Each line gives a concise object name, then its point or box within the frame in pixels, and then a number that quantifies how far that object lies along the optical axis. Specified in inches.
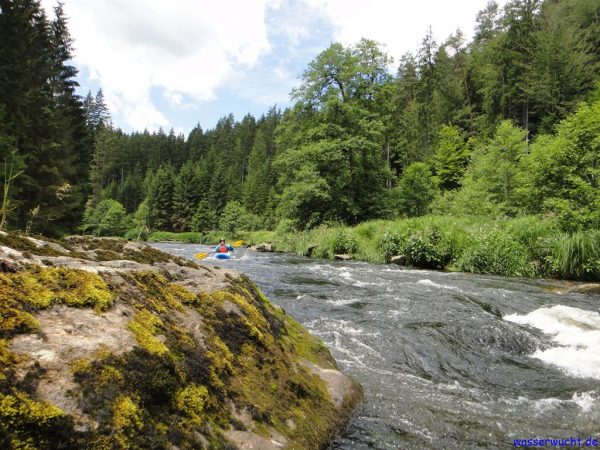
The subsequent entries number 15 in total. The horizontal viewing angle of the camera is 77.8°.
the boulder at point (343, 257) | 747.6
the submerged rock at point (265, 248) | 1131.9
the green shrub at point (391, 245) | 671.9
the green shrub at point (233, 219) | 2206.0
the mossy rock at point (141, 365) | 66.1
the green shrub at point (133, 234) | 2090.2
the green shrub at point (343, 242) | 784.3
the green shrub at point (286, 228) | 1143.0
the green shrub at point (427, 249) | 599.5
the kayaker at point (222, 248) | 834.8
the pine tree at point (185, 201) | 2834.6
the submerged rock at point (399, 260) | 642.2
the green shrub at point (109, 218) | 2087.5
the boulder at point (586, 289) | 390.9
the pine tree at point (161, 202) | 2856.8
